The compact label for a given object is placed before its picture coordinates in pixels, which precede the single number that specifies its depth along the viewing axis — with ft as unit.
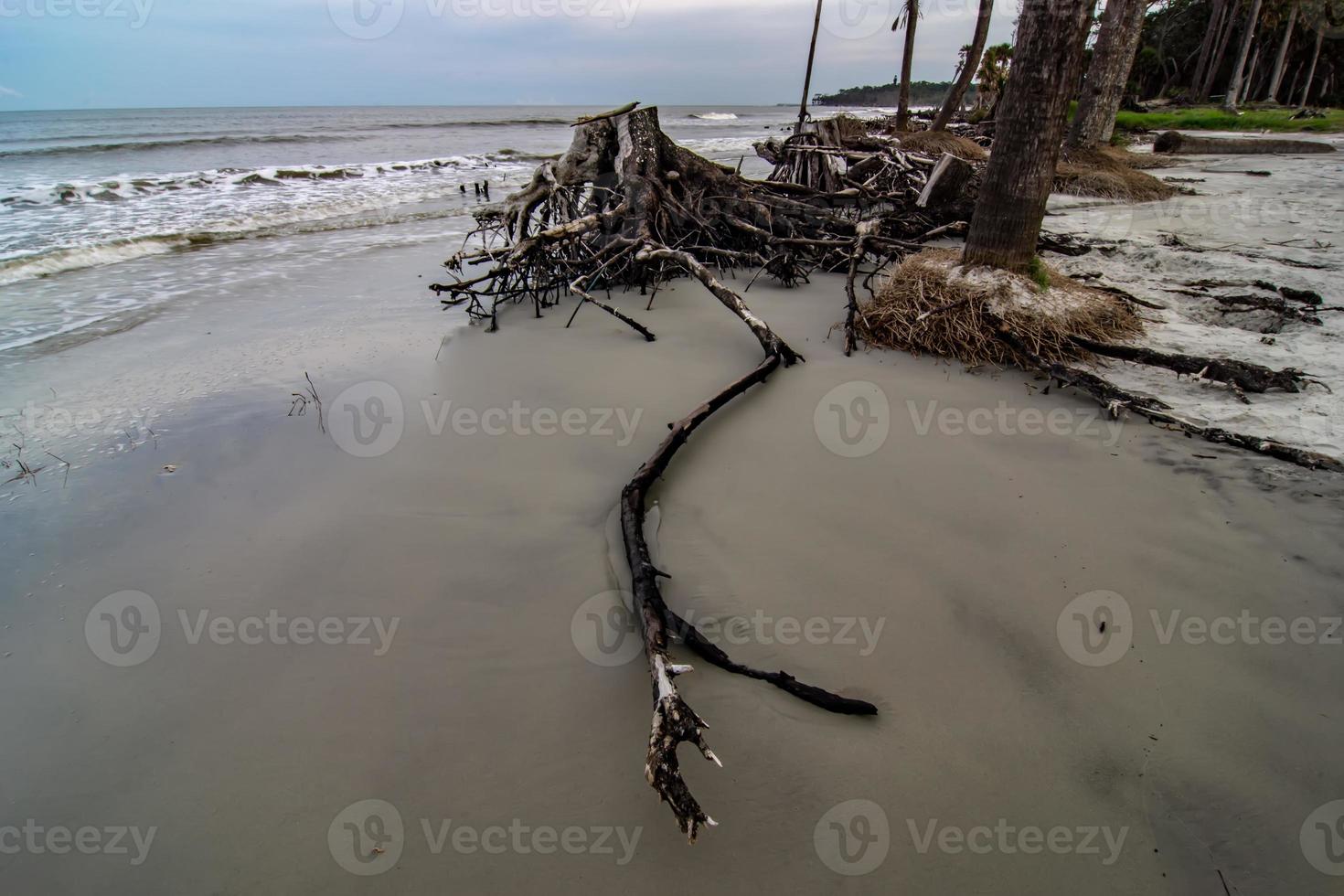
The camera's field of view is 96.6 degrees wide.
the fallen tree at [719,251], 6.66
